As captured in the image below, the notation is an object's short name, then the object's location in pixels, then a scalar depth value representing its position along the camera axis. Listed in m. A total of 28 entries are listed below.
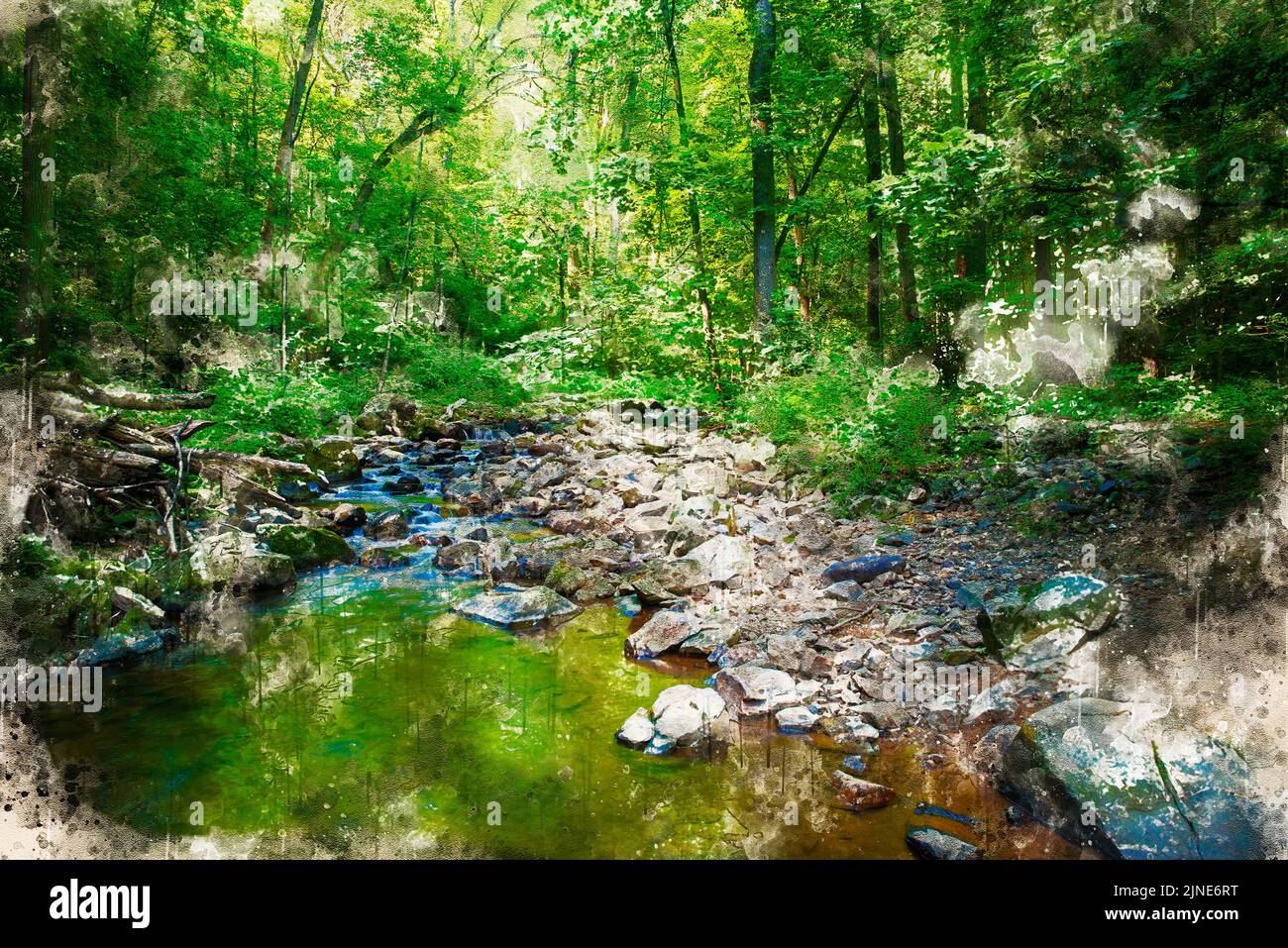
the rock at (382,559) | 7.04
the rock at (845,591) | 5.25
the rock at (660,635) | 4.98
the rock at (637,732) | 3.79
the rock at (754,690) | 4.06
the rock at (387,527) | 7.92
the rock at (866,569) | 5.53
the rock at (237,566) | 5.78
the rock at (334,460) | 10.65
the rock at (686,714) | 3.77
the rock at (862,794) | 3.19
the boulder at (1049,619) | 3.95
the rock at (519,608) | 5.63
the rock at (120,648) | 4.52
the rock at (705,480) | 8.20
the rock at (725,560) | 5.82
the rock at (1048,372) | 8.43
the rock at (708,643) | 4.89
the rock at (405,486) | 10.39
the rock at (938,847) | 2.79
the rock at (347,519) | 8.04
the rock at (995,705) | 3.66
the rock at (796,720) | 3.88
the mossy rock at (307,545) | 6.73
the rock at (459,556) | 7.02
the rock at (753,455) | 8.91
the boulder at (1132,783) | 2.63
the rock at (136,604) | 4.96
